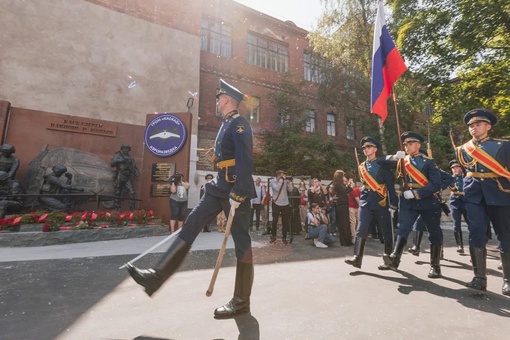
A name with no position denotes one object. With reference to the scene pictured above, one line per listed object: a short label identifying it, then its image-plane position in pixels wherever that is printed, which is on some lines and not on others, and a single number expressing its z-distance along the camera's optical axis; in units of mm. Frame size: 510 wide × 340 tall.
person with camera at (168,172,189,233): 8102
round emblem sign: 10078
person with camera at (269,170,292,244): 7242
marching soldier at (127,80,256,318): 2529
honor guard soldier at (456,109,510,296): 3385
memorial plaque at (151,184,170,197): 9932
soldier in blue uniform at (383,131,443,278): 4137
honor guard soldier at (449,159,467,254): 6238
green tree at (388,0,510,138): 10344
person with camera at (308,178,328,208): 9094
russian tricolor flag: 4746
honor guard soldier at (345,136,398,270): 4469
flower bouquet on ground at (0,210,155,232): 6648
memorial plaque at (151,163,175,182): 9984
